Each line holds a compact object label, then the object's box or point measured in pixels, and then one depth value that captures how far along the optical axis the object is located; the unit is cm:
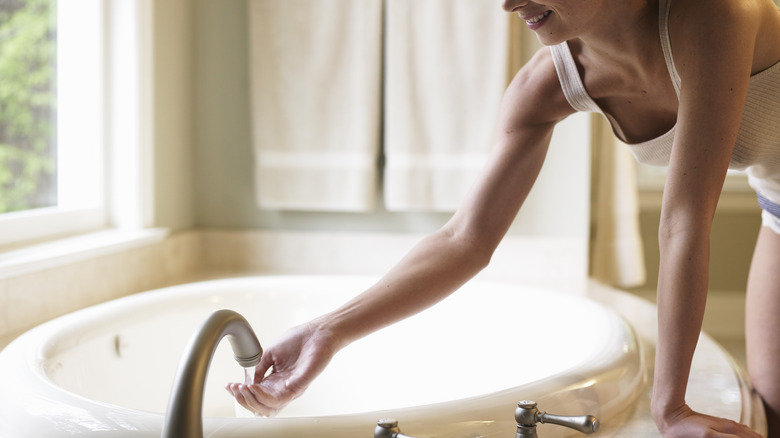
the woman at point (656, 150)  88
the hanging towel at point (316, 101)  236
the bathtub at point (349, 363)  93
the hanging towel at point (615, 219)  271
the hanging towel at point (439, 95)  229
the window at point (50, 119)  185
